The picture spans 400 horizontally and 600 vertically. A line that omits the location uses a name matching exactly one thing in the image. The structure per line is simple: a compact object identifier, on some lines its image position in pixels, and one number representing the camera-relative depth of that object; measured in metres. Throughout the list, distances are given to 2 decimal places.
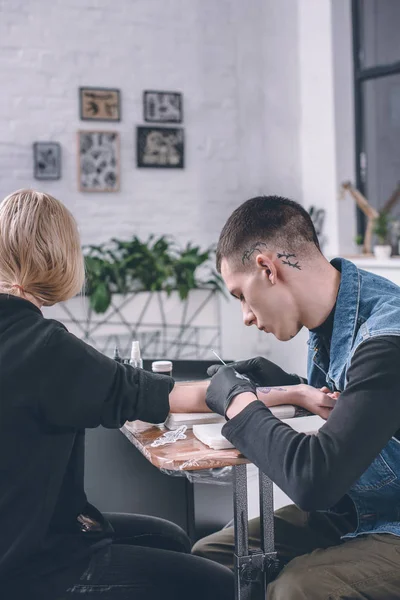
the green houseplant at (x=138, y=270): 3.90
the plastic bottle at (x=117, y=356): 1.88
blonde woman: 1.11
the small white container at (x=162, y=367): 1.72
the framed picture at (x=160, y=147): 4.50
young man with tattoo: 1.08
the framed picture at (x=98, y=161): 4.37
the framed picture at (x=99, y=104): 4.37
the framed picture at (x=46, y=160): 4.28
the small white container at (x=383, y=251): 3.58
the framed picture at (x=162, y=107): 4.50
